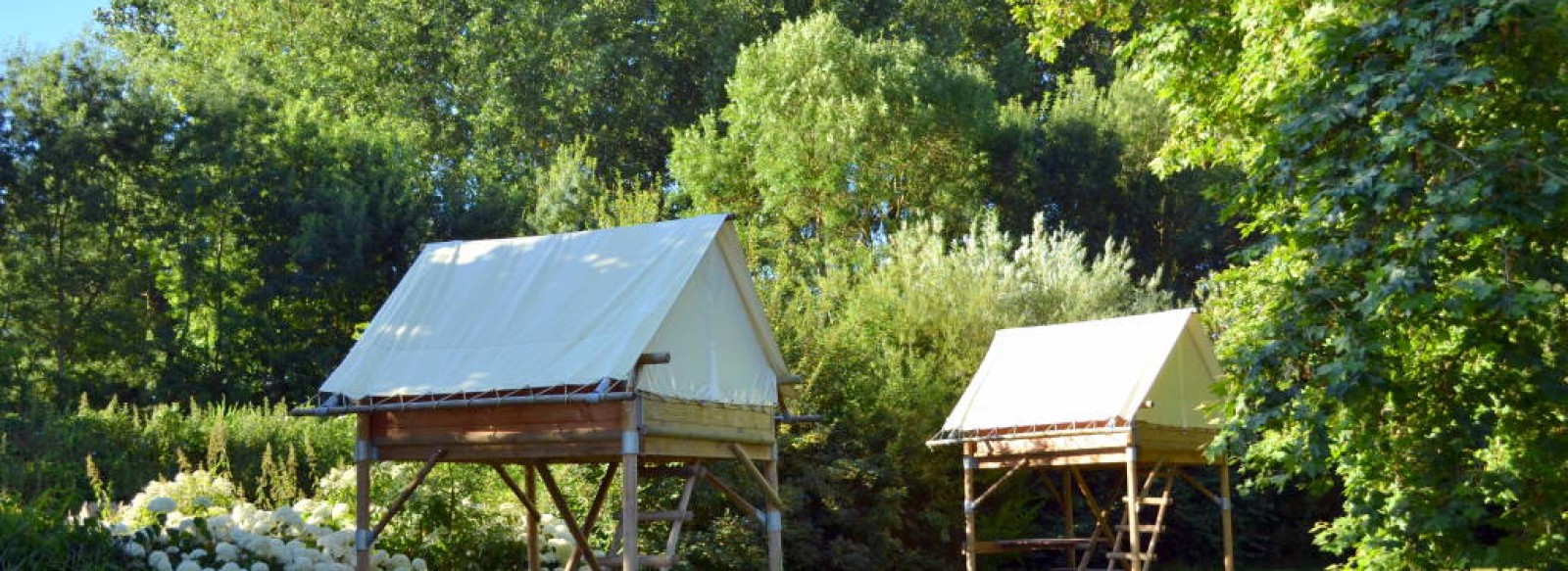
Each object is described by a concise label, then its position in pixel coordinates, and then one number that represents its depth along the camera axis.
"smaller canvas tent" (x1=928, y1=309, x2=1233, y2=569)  13.38
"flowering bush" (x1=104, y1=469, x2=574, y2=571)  9.54
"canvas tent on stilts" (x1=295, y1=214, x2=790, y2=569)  9.42
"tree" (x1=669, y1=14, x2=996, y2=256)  25.97
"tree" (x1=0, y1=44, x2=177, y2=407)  20.98
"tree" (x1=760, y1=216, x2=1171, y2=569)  15.68
